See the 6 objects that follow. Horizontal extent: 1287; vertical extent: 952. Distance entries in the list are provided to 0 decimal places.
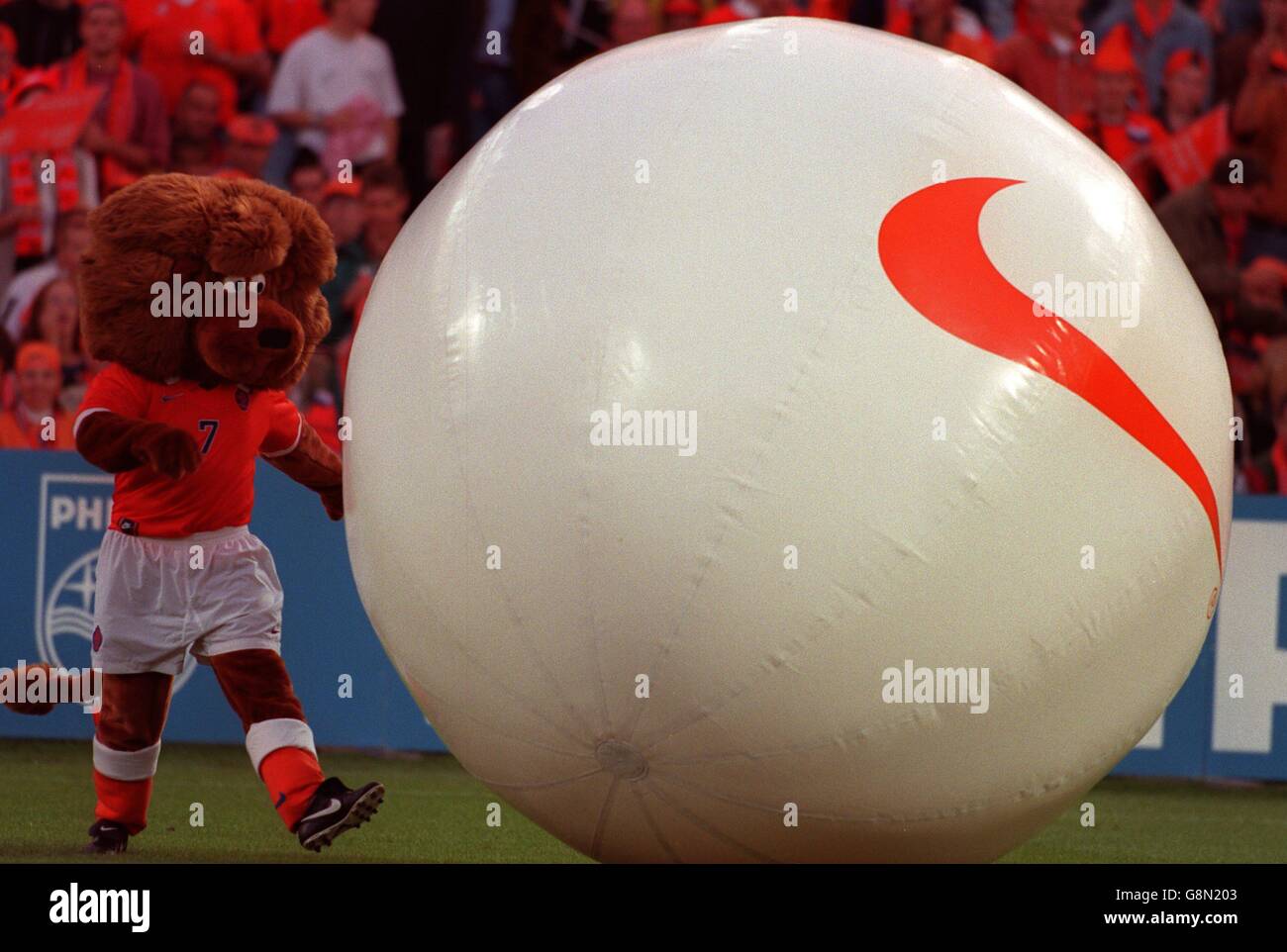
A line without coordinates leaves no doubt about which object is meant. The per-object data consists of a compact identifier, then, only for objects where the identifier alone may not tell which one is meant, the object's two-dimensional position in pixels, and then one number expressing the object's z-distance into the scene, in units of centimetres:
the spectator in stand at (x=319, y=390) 1766
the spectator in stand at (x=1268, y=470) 1812
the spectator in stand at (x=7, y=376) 1798
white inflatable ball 777
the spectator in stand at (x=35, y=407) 1767
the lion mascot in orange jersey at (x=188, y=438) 1018
